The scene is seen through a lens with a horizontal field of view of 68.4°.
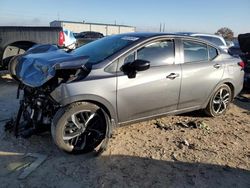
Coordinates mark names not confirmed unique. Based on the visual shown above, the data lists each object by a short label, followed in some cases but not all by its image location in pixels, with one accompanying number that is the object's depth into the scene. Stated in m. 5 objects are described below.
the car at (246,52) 4.95
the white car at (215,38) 6.26
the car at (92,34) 17.32
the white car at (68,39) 5.49
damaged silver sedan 2.44
